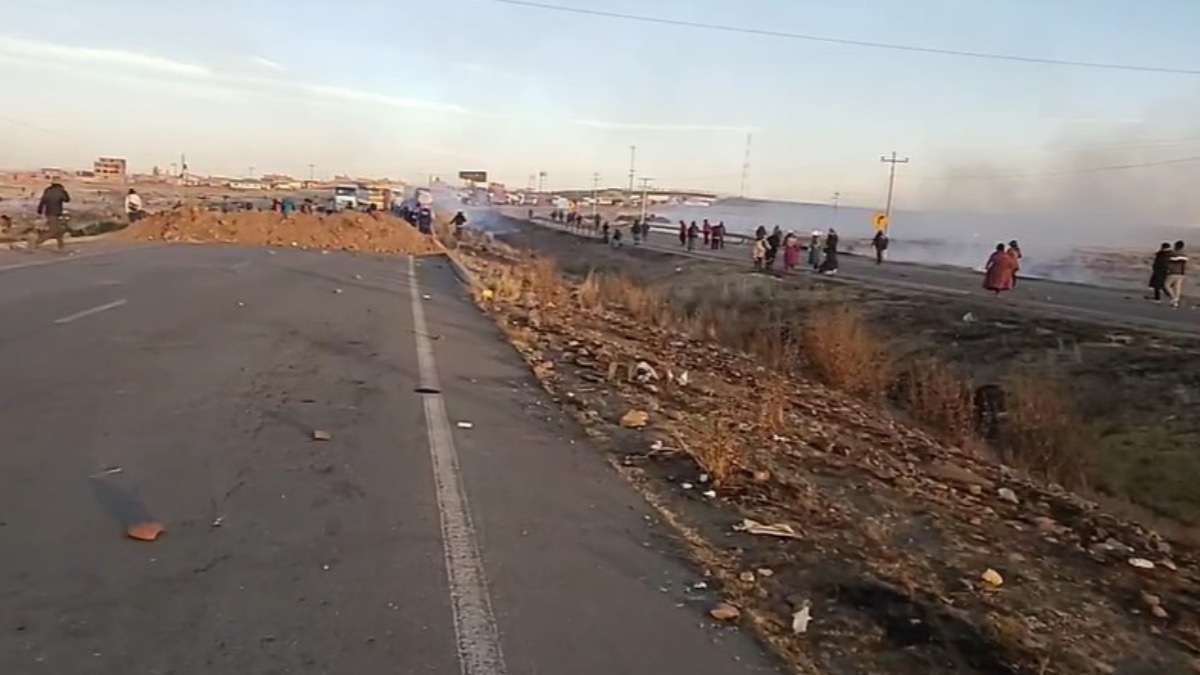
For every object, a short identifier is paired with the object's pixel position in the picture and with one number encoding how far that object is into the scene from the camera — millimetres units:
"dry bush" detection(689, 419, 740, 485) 7707
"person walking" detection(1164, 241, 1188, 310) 32250
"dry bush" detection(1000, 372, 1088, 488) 14375
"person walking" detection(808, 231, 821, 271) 45012
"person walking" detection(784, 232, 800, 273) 41722
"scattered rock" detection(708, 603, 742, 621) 4918
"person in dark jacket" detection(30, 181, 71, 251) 27500
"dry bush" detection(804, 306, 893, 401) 19047
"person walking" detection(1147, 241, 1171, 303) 32469
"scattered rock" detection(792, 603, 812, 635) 4855
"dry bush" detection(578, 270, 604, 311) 26669
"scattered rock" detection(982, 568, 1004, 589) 5980
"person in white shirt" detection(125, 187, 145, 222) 51000
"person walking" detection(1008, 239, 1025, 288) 31344
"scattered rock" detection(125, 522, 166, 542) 5438
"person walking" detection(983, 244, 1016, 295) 30594
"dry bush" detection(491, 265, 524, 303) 23359
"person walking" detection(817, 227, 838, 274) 41531
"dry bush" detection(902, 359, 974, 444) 15695
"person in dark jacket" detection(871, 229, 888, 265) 55341
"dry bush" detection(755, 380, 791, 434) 10577
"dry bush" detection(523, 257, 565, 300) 25641
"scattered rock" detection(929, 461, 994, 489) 9906
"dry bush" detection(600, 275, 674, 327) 27453
